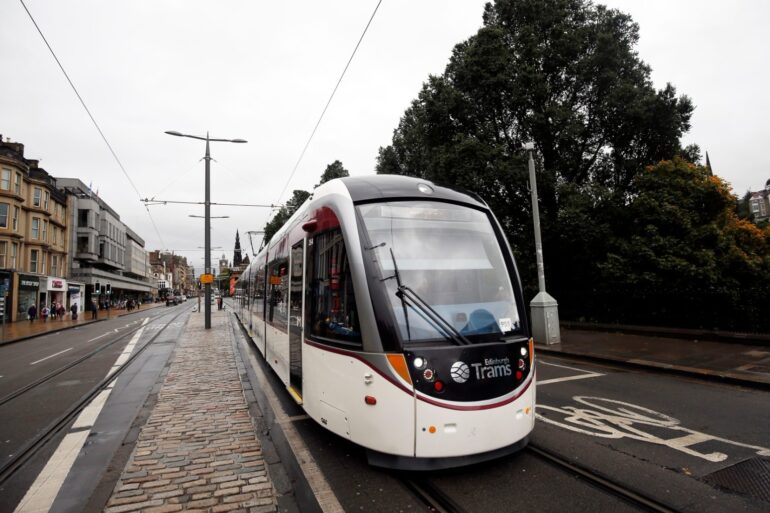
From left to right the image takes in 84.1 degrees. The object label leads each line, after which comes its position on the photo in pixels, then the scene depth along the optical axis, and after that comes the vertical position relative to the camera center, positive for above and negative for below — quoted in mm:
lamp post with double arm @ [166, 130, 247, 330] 20636 +3167
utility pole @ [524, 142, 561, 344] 12969 -748
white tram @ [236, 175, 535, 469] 3791 -391
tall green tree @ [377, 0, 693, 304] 18828 +7903
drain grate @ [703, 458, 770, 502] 3639 -1764
